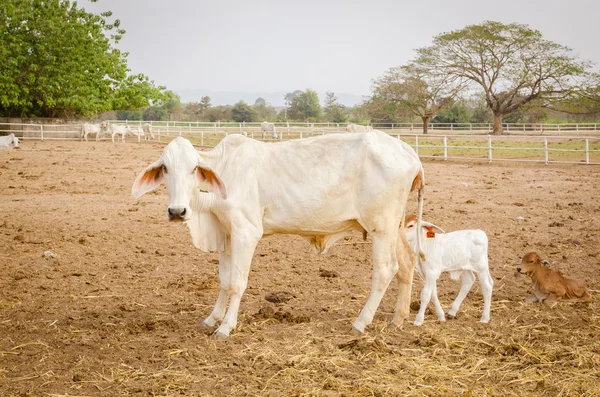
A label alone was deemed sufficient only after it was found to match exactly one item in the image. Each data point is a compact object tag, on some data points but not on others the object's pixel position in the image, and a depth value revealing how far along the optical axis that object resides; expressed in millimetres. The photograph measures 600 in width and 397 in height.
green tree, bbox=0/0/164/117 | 33438
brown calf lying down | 6961
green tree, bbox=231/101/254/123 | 80812
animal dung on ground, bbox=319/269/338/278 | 8188
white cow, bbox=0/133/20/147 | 26328
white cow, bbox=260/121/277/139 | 39575
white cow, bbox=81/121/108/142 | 35031
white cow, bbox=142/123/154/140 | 37406
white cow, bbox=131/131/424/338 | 6000
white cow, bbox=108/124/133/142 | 34562
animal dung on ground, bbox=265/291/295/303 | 7148
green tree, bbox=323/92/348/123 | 73406
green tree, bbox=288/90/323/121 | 80000
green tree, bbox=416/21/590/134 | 40438
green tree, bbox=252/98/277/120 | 84000
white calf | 6625
